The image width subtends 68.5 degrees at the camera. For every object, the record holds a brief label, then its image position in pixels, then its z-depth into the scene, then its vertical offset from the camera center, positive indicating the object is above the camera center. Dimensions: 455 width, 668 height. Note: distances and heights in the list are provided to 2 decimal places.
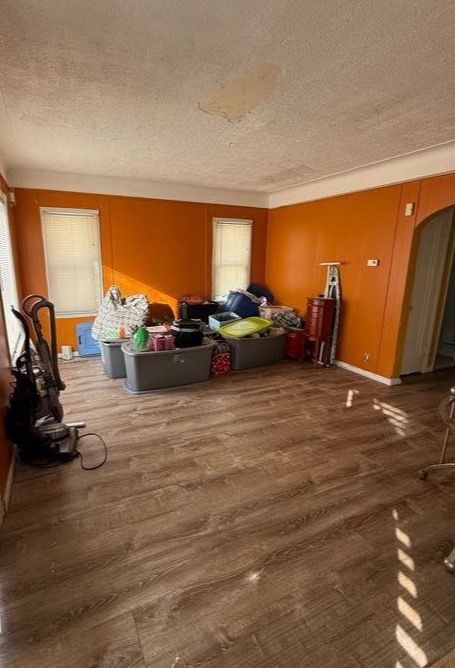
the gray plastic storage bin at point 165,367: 3.78 -1.26
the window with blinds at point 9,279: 3.38 -0.29
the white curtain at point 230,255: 5.89 +0.09
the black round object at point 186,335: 4.01 -0.91
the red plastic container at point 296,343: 5.10 -1.23
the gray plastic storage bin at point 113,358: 4.15 -1.26
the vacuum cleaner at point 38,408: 2.40 -1.13
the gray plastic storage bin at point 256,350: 4.65 -1.26
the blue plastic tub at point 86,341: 5.04 -1.27
